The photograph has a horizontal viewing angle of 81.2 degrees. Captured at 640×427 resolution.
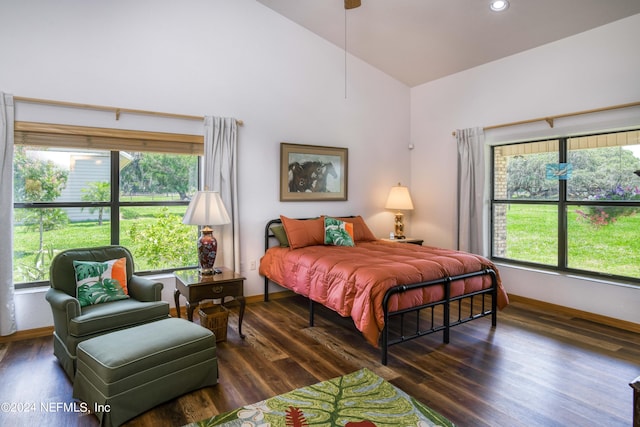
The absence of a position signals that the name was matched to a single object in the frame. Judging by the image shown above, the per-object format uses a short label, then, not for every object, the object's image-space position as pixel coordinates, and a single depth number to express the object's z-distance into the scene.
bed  2.85
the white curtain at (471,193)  4.82
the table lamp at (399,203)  5.39
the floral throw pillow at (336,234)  4.44
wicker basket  3.20
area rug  2.12
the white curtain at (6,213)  3.20
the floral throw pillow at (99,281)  2.88
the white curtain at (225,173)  4.12
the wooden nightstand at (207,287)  3.15
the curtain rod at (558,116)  3.58
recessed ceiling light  3.60
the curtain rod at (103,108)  3.34
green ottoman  2.06
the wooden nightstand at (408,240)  5.07
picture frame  4.75
